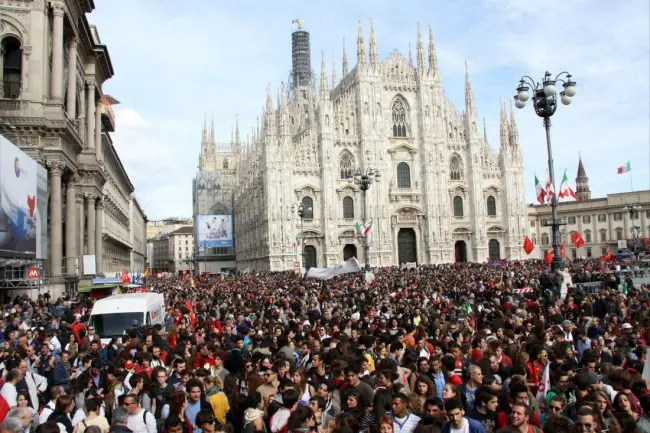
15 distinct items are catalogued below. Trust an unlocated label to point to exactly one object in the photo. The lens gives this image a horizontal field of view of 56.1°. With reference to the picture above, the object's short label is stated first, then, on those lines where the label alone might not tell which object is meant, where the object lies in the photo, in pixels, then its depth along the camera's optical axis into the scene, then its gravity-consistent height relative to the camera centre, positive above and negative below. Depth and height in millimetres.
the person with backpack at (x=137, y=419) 6371 -1468
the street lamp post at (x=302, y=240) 51575 +2737
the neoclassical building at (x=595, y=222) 74125 +4922
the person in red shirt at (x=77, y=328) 13789 -1112
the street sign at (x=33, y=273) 21844 +349
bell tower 97250 +12579
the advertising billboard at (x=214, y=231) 74125 +5498
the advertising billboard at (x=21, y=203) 20500 +2897
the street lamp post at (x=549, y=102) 19500 +5229
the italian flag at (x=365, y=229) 34116 +2319
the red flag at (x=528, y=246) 28984 +822
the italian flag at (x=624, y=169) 63116 +9458
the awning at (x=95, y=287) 28391 -334
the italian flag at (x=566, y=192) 38906 +4463
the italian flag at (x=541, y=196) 34438 +3832
